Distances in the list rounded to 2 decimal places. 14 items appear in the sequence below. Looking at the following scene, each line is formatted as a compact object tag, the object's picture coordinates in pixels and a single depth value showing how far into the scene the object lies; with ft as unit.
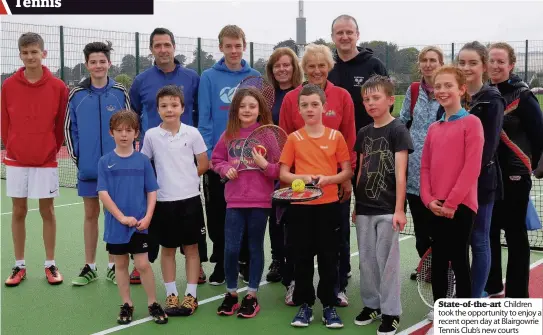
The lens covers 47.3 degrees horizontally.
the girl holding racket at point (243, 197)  15.12
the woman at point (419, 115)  15.56
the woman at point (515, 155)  14.47
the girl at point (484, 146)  13.44
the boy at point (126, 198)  14.61
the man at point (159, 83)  17.53
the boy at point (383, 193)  13.52
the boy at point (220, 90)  17.12
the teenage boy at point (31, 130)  17.65
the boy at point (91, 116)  17.40
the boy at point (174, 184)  15.20
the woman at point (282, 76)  16.74
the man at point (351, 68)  16.60
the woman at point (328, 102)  15.25
